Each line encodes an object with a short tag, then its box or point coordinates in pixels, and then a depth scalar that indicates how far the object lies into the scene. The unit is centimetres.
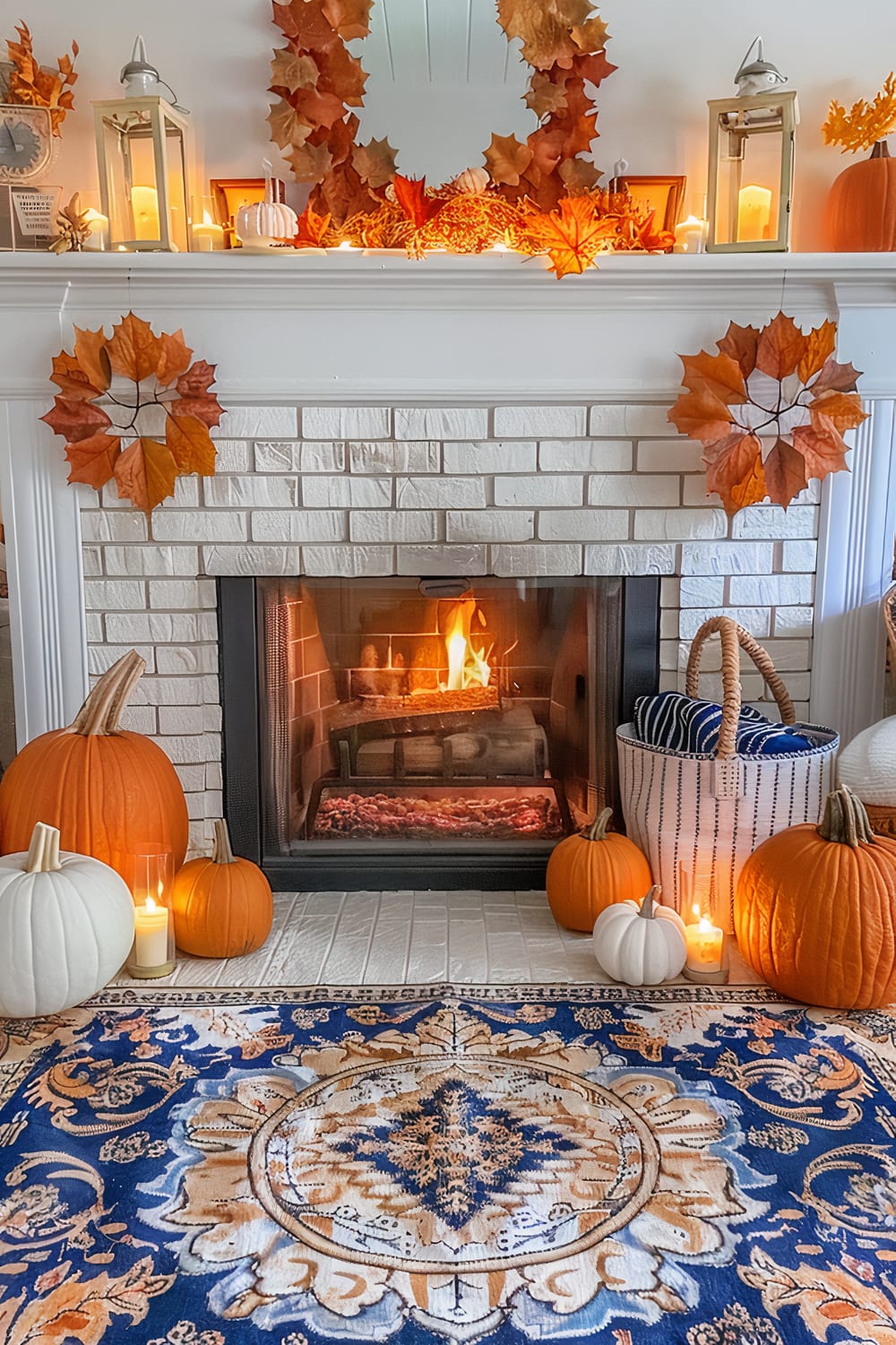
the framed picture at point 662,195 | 233
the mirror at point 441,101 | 233
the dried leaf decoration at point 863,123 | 223
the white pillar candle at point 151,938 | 207
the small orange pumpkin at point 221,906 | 212
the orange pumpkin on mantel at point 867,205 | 224
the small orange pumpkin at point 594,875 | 222
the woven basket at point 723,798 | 215
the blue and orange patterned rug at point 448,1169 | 123
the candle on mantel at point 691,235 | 230
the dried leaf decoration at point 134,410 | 226
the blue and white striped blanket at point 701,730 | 220
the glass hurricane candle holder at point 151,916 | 207
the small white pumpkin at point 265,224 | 220
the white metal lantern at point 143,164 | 219
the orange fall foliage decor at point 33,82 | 226
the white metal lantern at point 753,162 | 218
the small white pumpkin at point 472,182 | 222
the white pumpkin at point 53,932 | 181
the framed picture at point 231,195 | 234
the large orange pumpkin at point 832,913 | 184
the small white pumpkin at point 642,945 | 198
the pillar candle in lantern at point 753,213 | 226
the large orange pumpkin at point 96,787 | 216
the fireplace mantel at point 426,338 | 223
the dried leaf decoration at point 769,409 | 225
